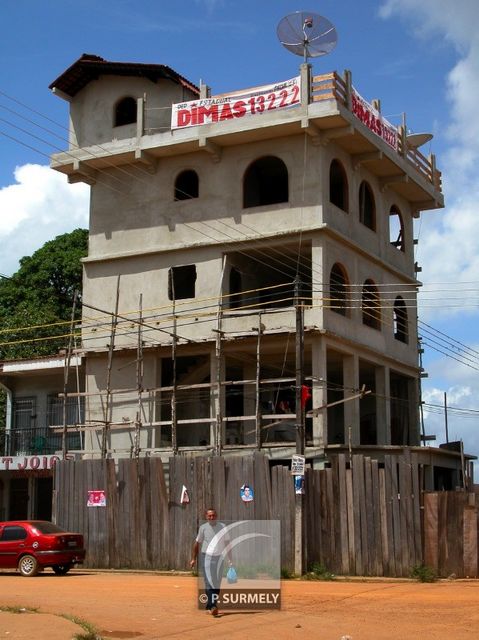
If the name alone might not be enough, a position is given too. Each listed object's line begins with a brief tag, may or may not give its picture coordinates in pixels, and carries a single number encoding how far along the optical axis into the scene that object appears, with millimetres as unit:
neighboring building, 36031
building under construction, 31000
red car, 22891
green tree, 50094
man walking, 14141
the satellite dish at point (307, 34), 32000
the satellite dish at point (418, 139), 37969
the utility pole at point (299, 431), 22375
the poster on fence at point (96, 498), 25891
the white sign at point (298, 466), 22609
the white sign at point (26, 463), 32388
